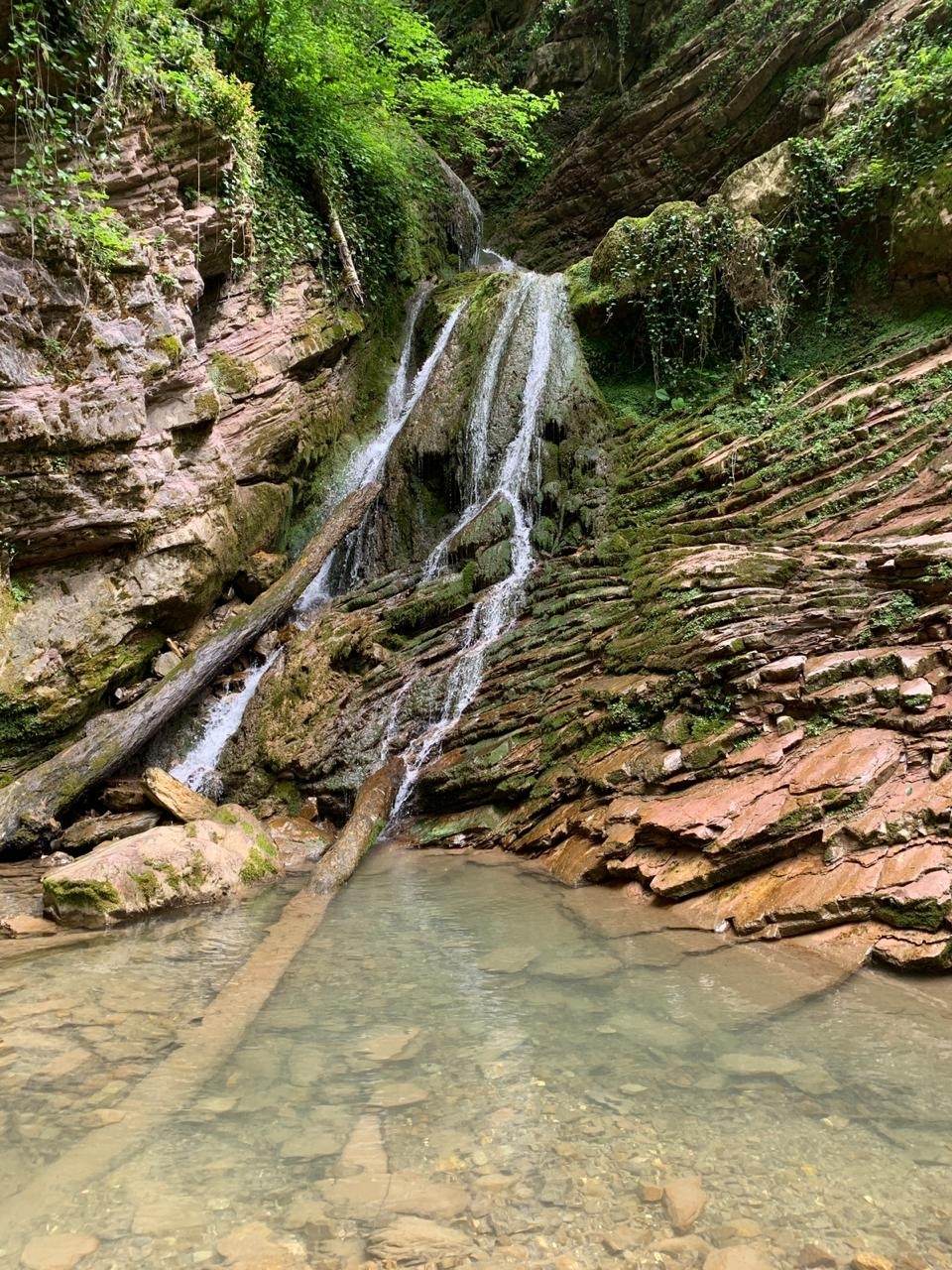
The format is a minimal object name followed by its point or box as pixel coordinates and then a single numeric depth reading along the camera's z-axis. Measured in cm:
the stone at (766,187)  1169
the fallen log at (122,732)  779
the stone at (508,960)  434
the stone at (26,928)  527
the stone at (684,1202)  224
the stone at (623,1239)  215
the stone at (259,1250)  211
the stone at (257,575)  1133
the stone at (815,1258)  204
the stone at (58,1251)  209
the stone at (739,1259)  206
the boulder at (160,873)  557
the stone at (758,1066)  307
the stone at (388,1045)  335
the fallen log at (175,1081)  237
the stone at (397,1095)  295
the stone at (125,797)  835
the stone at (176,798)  789
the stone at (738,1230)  216
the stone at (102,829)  769
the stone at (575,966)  420
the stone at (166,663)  980
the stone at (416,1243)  214
